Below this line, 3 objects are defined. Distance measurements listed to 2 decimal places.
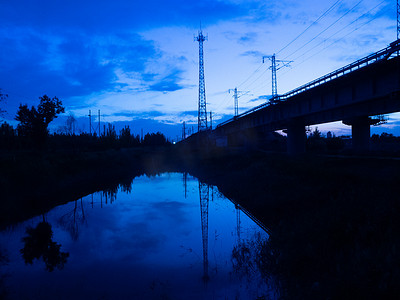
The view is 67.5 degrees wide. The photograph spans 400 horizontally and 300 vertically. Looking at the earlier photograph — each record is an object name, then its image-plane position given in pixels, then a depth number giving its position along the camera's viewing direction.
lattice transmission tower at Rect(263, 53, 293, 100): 52.66
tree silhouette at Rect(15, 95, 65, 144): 49.09
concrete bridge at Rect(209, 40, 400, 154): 22.32
